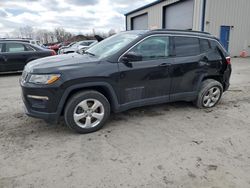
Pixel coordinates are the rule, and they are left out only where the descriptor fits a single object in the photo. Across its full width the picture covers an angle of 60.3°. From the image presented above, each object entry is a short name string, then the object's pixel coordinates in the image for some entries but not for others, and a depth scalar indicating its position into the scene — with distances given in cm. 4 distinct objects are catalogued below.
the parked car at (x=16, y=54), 903
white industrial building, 1488
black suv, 335
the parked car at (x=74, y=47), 1451
